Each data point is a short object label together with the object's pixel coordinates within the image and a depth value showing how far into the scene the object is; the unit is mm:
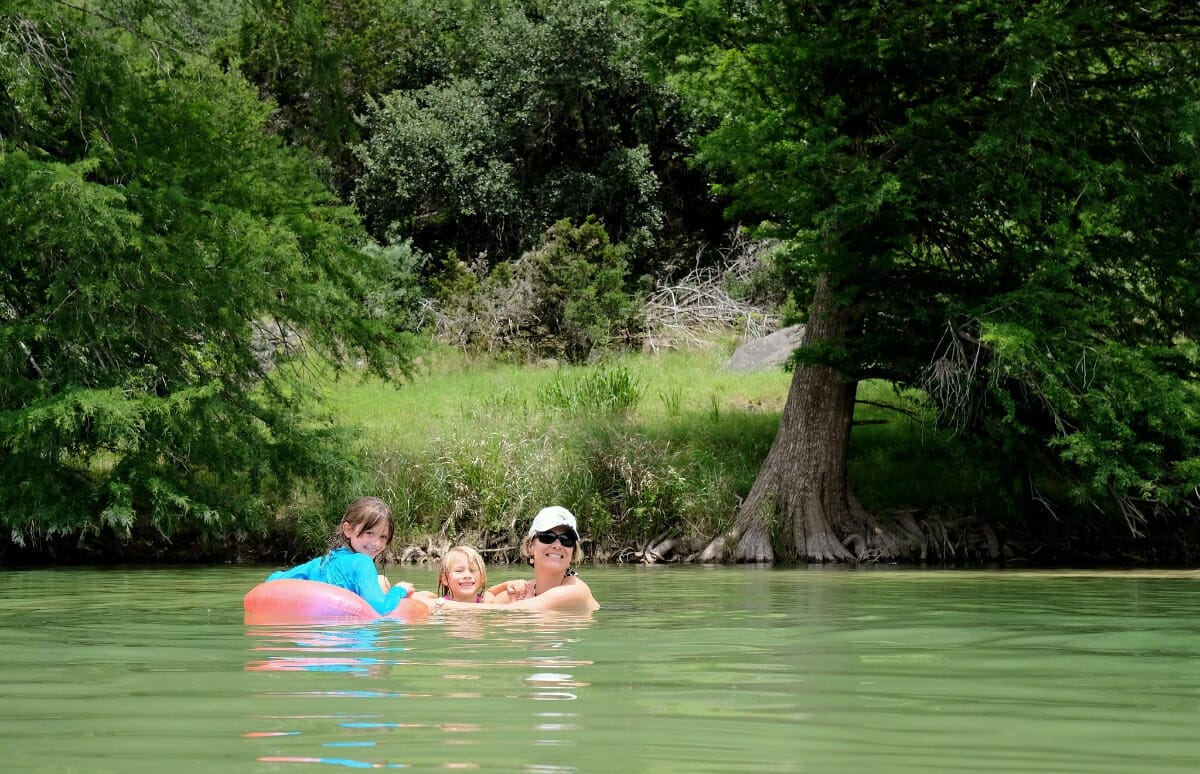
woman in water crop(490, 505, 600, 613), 8969
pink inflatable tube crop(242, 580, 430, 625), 8555
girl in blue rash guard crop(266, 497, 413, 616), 8828
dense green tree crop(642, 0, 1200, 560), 15828
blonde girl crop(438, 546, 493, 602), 9695
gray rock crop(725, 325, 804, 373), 26703
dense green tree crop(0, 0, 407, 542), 15445
